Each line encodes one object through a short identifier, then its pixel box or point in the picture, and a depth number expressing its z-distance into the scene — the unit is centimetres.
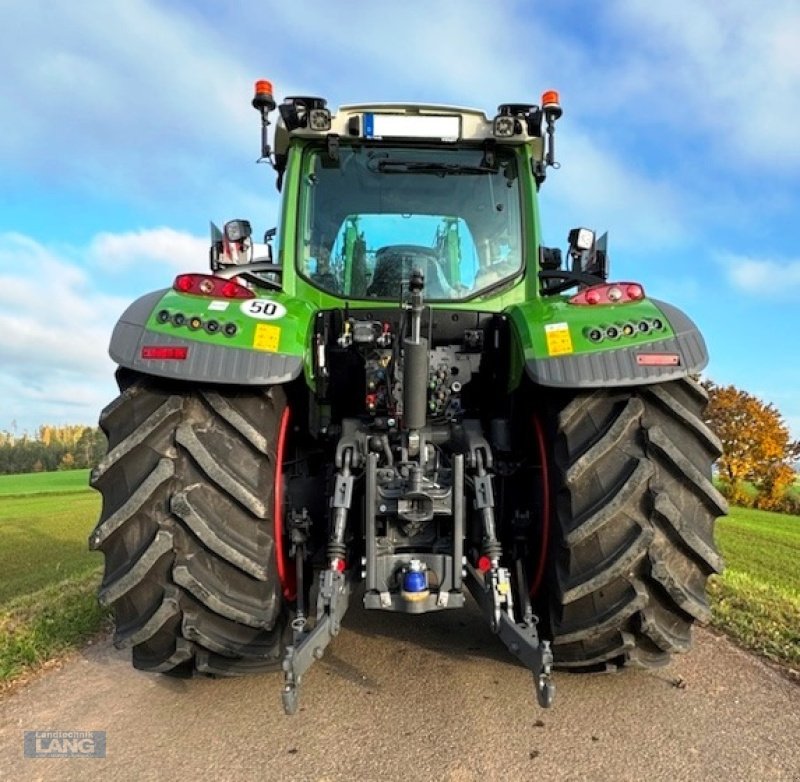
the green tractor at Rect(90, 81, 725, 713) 252
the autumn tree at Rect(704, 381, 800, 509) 3806
